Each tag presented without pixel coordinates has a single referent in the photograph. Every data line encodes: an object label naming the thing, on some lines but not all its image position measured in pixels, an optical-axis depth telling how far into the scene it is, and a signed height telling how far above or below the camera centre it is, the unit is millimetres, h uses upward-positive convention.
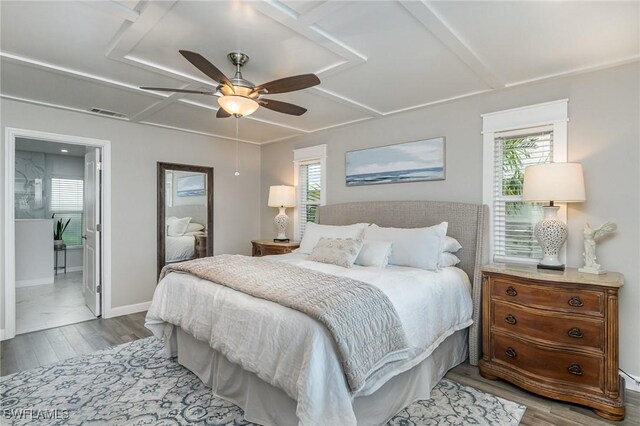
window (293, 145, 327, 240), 4853 +376
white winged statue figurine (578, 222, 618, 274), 2469 -256
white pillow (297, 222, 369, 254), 3568 -276
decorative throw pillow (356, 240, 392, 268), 3023 -423
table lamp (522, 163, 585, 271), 2516 +127
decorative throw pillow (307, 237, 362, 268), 3029 -411
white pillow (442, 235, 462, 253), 3118 -342
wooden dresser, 2205 -910
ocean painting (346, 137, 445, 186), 3613 +551
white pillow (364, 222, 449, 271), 2889 -338
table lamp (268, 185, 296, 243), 4902 +92
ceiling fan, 2148 +846
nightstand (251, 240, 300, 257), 4570 -558
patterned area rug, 2158 -1400
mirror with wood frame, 4691 -72
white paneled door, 4203 -365
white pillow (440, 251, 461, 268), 3045 -479
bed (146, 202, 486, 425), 1674 -870
